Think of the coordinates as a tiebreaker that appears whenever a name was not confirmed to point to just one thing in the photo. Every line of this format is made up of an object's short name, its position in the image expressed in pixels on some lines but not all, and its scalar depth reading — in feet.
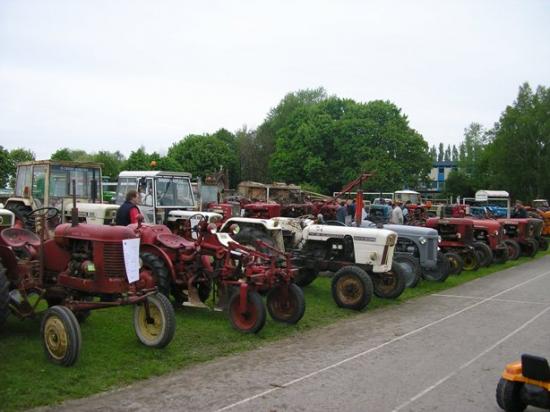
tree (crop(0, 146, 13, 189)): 109.04
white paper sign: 20.61
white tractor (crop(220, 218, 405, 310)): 32.01
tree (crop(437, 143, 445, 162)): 493.73
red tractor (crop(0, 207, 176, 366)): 20.13
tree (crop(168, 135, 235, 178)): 179.42
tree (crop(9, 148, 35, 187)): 166.26
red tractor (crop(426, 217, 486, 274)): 51.83
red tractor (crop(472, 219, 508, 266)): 57.16
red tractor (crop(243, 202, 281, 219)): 57.72
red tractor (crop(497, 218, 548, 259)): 65.87
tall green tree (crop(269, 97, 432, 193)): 162.71
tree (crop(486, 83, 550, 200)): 150.00
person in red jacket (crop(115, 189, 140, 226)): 29.84
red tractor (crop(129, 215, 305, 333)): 26.37
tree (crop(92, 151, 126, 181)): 194.82
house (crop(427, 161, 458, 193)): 331.77
